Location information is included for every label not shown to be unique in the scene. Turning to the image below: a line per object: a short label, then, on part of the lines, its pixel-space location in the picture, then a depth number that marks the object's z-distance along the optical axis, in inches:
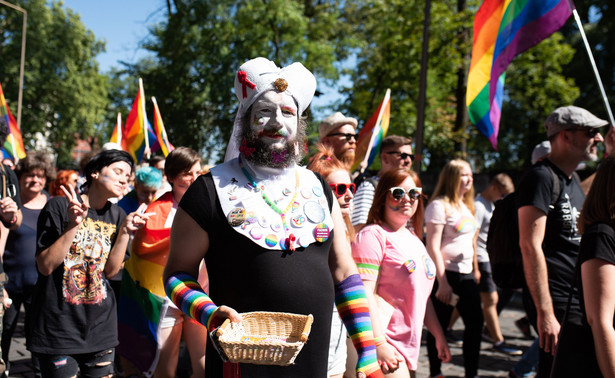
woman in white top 185.5
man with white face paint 78.0
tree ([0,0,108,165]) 1080.8
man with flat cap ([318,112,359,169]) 176.6
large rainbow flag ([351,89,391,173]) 257.1
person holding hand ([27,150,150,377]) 122.6
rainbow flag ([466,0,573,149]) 175.8
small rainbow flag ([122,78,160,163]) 348.2
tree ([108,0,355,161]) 759.1
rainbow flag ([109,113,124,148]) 337.1
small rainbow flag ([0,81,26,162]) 290.7
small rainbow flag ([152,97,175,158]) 335.9
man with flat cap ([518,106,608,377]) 131.3
